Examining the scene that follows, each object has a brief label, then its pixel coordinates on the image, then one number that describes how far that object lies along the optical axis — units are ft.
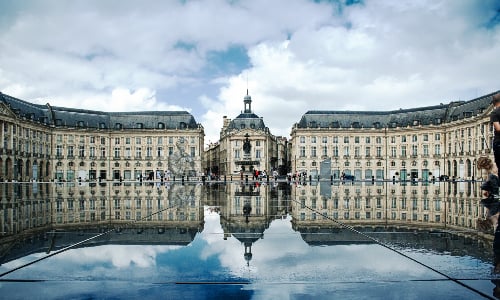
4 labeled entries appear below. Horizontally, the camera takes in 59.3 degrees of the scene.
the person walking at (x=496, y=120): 30.48
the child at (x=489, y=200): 28.02
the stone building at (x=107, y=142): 276.82
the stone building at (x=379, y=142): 282.97
